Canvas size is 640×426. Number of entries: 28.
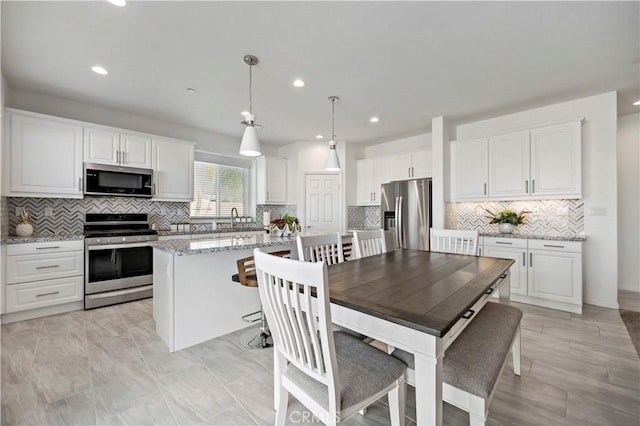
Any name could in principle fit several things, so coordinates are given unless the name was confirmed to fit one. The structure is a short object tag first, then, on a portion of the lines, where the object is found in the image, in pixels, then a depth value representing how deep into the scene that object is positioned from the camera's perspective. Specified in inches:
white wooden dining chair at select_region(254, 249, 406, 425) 36.8
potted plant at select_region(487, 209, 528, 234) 143.8
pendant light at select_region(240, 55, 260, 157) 92.7
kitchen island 88.4
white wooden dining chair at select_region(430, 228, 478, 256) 99.1
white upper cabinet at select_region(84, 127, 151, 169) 134.8
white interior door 206.4
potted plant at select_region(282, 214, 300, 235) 123.4
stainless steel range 127.2
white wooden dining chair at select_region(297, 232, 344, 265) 79.0
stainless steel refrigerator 166.1
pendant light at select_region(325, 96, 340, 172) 123.6
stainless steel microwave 133.9
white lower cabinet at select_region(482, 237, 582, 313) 121.3
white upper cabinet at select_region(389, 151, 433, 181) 174.9
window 192.9
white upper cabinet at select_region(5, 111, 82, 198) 116.3
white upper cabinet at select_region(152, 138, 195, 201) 155.8
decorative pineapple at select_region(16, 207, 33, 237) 121.1
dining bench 43.4
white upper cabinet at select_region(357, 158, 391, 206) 197.6
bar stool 84.2
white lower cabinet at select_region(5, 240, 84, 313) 111.2
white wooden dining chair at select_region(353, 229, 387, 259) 94.1
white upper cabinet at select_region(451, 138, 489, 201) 152.6
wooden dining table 36.8
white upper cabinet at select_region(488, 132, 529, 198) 139.9
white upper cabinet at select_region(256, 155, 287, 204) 205.2
